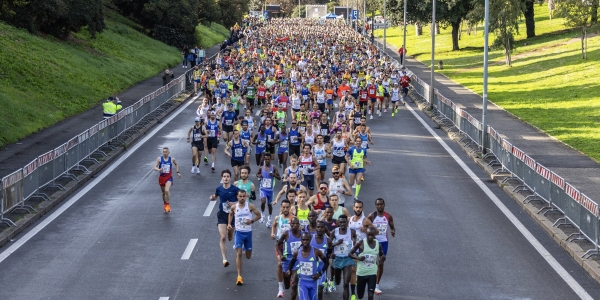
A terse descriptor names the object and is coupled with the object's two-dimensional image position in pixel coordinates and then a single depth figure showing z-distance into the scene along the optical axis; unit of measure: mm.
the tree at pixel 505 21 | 60969
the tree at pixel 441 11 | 74625
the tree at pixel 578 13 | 54719
